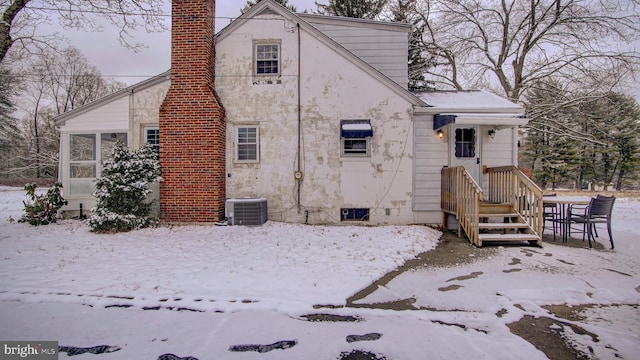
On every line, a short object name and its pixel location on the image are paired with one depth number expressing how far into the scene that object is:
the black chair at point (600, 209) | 6.96
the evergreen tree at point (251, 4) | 19.91
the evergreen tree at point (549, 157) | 28.03
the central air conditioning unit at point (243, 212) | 8.15
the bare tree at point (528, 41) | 13.94
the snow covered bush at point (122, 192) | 7.39
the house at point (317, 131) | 8.76
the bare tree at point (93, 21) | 8.75
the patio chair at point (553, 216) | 7.66
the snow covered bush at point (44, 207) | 8.45
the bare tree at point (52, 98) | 27.12
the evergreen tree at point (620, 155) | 26.60
